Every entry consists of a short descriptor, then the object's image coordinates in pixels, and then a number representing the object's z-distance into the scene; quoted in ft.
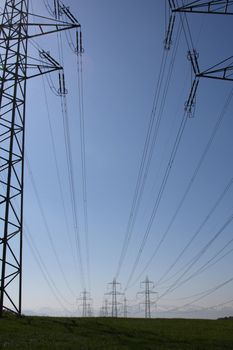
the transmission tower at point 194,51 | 83.92
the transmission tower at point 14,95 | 107.45
